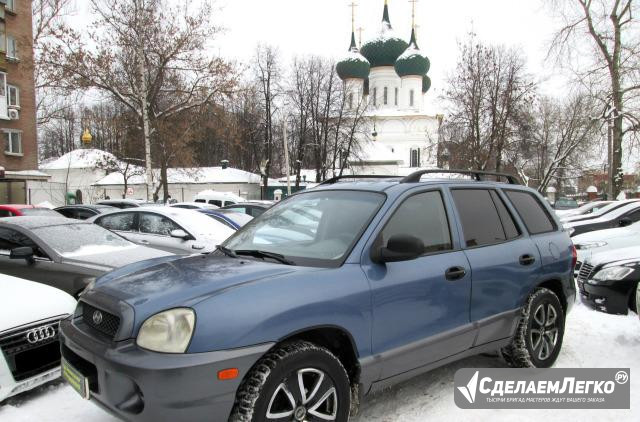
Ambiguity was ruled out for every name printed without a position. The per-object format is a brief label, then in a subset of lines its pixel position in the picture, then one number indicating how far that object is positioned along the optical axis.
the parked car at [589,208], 17.14
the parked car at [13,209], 12.71
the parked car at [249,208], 15.59
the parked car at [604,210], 13.61
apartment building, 29.14
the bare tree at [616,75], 20.95
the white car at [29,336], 3.83
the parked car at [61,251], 5.71
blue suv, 2.61
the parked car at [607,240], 8.83
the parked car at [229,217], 10.27
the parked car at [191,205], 16.79
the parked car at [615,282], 5.93
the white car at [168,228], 8.61
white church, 58.94
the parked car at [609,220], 12.35
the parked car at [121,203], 18.98
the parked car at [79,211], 15.23
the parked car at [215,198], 26.14
